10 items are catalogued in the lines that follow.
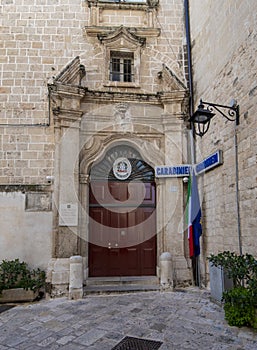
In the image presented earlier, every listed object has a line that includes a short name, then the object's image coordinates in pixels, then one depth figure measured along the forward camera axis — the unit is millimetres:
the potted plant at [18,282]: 5430
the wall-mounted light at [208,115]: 4849
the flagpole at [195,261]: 6176
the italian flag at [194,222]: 5965
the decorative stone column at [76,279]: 5398
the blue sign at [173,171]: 6527
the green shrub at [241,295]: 3750
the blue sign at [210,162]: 5430
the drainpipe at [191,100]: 6238
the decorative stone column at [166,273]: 5758
